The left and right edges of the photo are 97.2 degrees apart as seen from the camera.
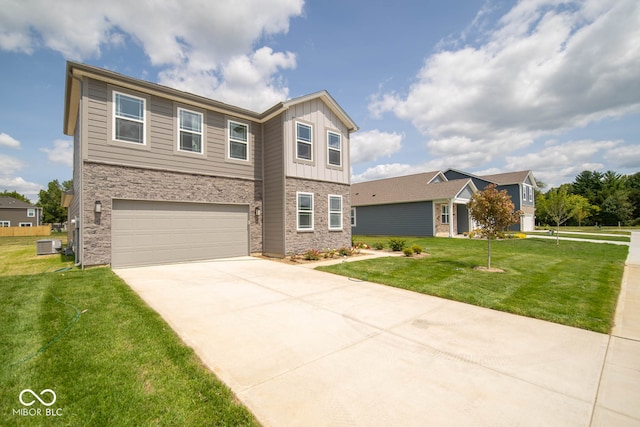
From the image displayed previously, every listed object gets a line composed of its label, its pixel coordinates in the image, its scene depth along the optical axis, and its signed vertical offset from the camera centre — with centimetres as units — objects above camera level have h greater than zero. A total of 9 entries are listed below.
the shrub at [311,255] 1074 -132
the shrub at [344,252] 1174 -130
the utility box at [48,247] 1199 -99
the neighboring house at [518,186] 2855 +350
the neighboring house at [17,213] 4000 +159
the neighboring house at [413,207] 2094 +111
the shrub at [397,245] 1320 -116
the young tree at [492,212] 830 +23
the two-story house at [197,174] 840 +178
